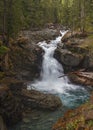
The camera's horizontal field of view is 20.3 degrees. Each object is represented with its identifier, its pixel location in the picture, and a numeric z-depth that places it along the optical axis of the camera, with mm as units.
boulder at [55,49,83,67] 33844
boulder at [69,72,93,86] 31141
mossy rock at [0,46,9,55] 22358
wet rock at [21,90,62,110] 22641
